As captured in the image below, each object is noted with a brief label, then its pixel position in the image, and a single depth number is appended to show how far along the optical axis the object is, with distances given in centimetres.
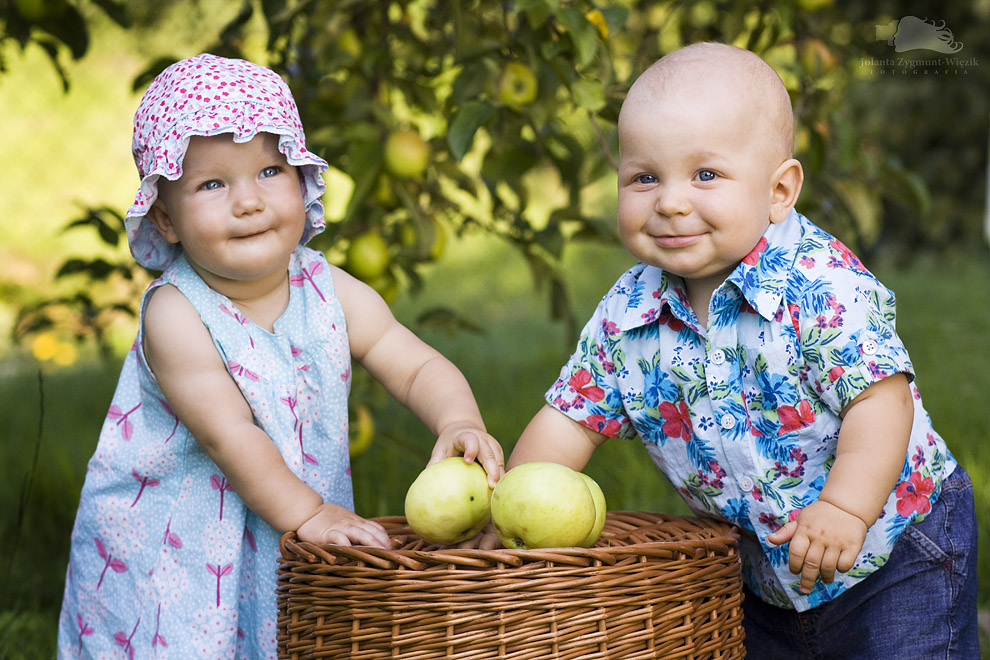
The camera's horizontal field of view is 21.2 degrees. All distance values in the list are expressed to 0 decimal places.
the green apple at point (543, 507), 190
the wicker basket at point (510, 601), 185
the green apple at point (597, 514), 194
